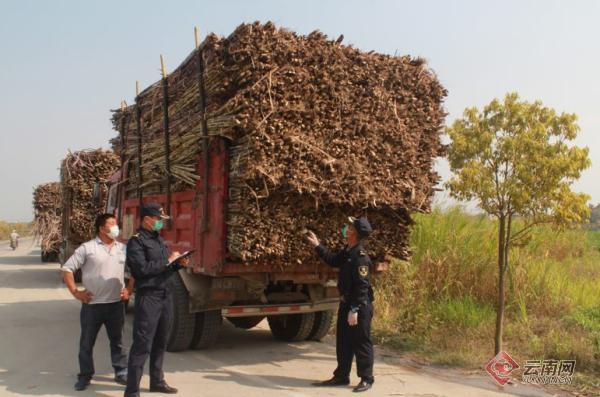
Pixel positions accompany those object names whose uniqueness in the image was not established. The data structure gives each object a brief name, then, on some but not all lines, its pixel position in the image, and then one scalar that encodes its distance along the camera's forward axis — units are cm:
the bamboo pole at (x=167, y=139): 741
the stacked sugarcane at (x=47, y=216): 2070
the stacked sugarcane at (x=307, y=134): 587
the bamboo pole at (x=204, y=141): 633
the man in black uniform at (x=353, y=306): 561
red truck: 617
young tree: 625
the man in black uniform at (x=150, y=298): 508
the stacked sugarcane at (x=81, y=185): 1598
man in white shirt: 554
